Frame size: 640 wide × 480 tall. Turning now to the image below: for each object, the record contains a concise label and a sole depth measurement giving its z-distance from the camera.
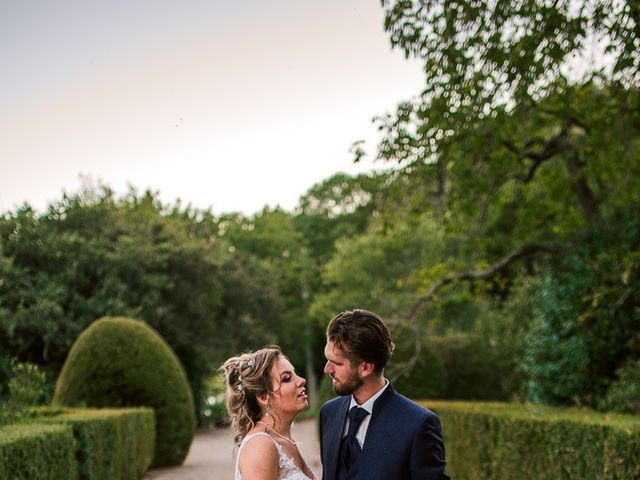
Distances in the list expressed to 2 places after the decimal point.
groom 3.42
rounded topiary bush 16.91
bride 4.10
